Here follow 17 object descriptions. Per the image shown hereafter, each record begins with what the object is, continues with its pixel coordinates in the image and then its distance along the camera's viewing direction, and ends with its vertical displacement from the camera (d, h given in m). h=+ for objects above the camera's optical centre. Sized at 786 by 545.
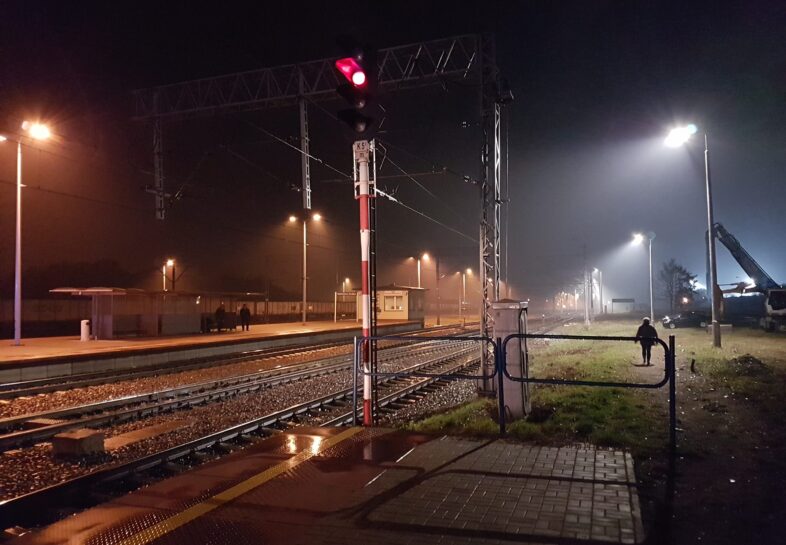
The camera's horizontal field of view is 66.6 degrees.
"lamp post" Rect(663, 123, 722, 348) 23.23 +1.26
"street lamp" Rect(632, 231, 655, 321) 45.17 +4.67
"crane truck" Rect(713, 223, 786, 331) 43.91 +2.35
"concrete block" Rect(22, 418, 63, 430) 9.97 -1.87
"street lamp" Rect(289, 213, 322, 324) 37.97 +5.87
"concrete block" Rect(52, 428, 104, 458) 8.26 -1.85
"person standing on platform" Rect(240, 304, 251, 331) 35.86 -0.53
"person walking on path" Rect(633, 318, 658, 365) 17.20 -0.92
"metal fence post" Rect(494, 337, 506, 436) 7.74 -0.83
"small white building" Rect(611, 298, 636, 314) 99.46 -1.36
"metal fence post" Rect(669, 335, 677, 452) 7.16 -1.28
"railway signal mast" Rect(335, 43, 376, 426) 7.81 +2.34
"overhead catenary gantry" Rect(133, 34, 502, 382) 14.91 +8.13
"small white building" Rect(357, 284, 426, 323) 48.19 +0.11
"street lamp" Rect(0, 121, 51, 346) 23.14 +1.87
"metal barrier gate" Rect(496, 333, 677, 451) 7.17 -0.98
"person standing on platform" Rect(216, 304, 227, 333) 33.19 -0.52
